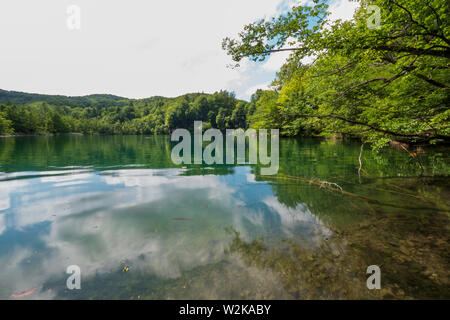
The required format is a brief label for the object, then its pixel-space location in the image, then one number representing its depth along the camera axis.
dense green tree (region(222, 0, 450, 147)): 5.48
